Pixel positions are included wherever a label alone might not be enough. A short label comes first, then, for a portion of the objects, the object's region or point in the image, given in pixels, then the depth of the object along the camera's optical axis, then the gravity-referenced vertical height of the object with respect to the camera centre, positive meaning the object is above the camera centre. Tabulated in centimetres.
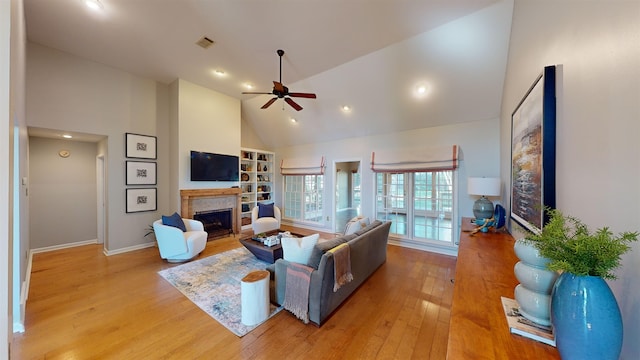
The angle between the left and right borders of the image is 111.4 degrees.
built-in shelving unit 664 +1
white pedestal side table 225 -126
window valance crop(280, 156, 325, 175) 627 +38
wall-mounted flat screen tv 496 +28
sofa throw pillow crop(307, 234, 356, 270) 235 -79
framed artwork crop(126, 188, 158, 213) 446 -45
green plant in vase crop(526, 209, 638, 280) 70 -25
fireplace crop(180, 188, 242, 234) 478 -55
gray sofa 224 -111
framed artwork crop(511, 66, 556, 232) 153 +22
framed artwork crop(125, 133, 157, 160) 444 +68
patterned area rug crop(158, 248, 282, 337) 240 -148
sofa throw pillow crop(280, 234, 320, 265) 244 -79
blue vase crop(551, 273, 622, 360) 69 -46
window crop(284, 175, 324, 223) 657 -59
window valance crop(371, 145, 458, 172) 431 +41
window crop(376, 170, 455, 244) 451 -55
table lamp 320 -20
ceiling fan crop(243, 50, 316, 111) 347 +140
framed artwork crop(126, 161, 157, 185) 445 +13
